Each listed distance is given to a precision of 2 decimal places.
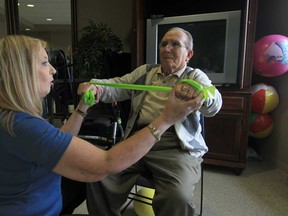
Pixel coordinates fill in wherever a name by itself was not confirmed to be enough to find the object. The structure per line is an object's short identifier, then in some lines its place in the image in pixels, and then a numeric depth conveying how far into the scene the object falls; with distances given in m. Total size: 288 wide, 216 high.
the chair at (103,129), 2.13
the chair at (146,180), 1.22
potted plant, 2.68
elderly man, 1.10
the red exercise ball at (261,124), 2.33
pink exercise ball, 2.09
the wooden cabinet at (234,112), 2.02
